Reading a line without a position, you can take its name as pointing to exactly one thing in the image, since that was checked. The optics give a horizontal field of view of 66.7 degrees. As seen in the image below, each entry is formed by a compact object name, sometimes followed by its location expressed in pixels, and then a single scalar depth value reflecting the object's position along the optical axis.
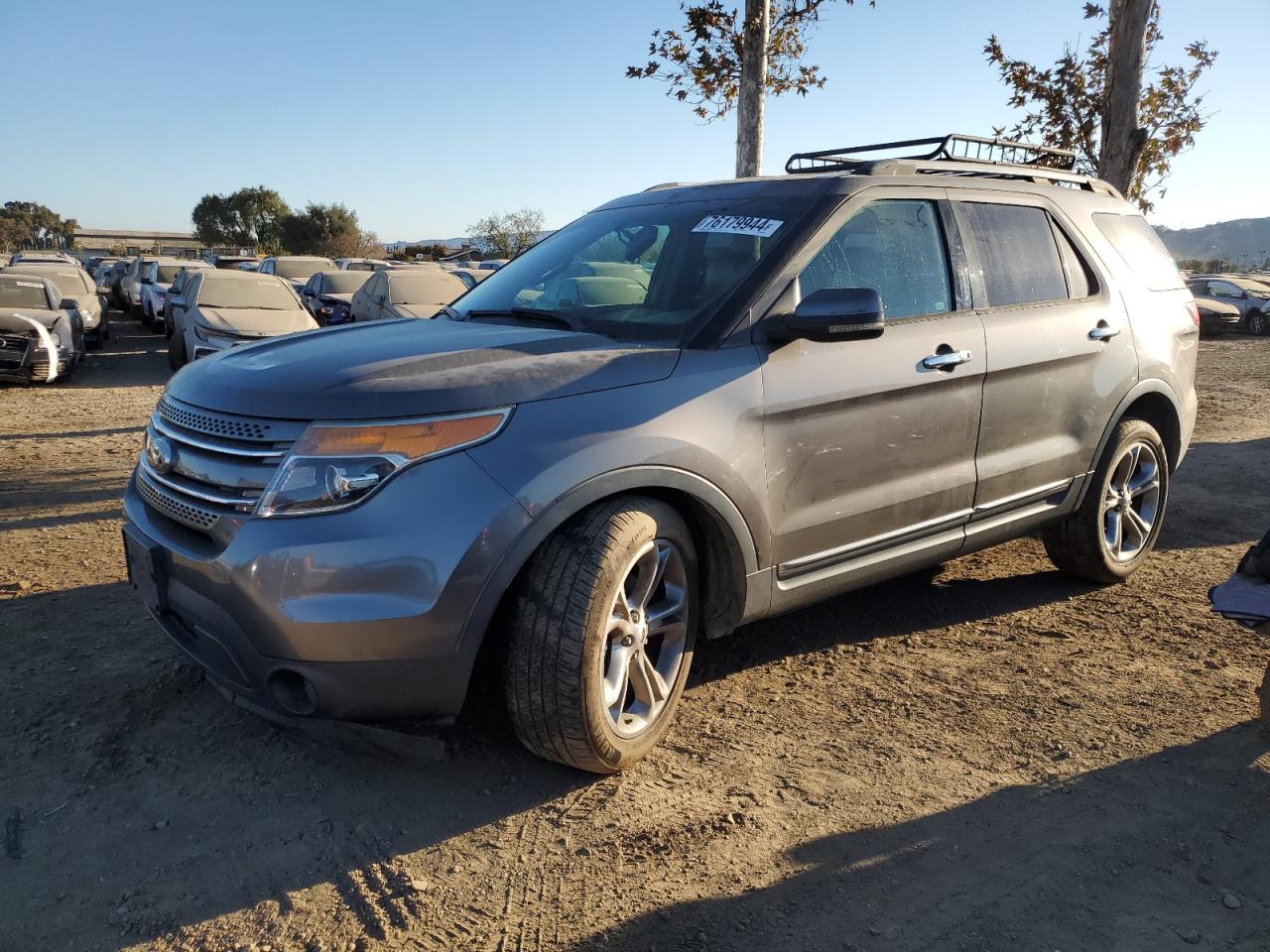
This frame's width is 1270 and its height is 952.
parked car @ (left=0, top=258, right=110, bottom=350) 16.17
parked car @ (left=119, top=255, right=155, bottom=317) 23.21
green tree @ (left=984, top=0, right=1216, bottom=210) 9.90
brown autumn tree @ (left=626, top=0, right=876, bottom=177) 9.12
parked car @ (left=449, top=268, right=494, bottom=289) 12.79
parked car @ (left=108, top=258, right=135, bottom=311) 28.06
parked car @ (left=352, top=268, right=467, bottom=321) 11.59
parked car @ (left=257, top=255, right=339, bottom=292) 22.16
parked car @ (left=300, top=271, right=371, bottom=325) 16.22
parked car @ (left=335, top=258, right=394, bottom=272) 28.73
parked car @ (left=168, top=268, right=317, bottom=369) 11.52
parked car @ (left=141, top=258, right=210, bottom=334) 19.94
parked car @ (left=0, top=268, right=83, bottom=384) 11.95
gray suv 2.65
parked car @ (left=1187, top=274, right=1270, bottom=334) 26.06
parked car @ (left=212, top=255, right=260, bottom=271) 30.27
